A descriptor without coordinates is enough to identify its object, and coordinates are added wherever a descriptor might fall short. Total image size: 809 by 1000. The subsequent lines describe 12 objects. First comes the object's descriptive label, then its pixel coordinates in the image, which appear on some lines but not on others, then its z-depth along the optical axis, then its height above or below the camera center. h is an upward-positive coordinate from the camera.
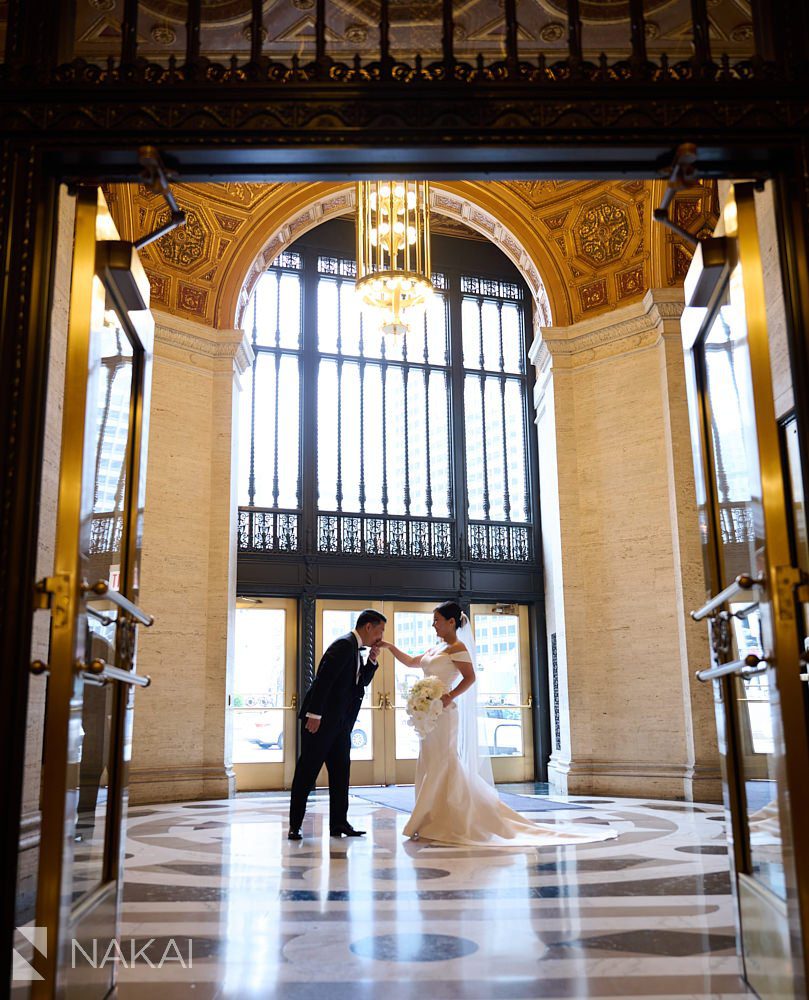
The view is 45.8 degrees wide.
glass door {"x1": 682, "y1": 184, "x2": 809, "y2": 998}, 2.65 +0.32
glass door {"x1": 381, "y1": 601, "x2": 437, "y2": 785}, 14.44 +0.46
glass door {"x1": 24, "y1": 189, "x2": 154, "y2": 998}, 2.56 +0.30
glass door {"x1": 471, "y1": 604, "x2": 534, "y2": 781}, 14.88 +0.32
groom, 7.19 -0.06
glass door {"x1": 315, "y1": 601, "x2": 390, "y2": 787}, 14.25 -0.07
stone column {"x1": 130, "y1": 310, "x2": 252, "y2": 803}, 10.60 +1.67
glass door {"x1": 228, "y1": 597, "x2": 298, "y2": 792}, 13.84 +0.26
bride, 7.04 -0.56
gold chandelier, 10.55 +5.02
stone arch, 12.04 +6.09
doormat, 9.86 -1.02
